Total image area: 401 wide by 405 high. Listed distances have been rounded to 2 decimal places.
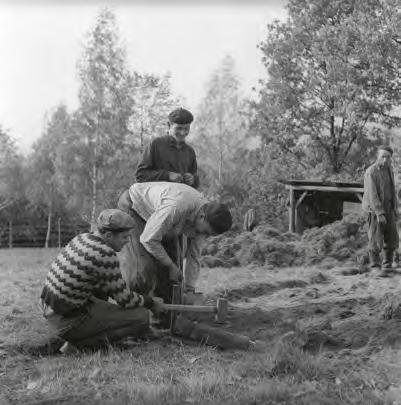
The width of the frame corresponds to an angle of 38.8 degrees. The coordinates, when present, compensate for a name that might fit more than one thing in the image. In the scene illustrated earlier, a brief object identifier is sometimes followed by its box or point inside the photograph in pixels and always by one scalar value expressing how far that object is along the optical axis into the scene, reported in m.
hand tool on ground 4.25
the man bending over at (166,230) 4.32
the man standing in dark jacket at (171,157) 5.12
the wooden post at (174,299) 4.52
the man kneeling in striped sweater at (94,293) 3.90
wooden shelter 16.84
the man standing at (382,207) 7.48
